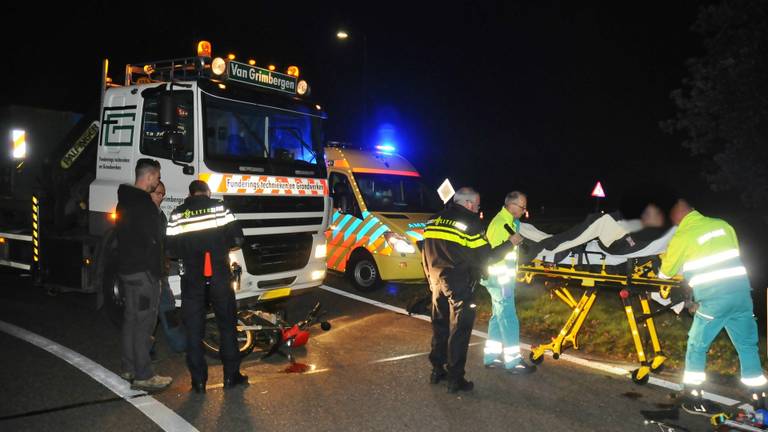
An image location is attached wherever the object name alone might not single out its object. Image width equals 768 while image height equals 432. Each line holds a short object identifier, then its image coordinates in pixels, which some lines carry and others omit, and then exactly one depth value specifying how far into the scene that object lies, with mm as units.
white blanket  5828
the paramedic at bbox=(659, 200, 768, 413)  4777
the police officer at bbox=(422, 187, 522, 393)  5434
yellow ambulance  9500
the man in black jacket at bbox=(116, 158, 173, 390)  5168
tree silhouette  15008
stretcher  5777
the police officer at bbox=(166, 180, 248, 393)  5297
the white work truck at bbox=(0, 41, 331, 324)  6520
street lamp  17750
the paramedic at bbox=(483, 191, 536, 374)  5906
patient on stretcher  5805
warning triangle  19767
